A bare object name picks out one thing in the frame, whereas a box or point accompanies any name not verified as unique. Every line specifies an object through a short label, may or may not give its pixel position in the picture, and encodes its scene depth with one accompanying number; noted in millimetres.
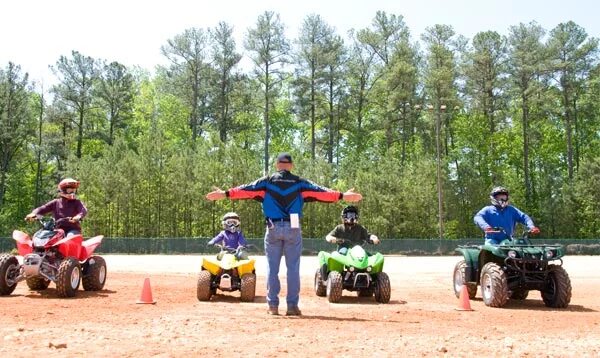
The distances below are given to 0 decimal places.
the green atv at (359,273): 11521
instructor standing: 9039
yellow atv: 11320
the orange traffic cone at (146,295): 10547
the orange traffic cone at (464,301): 10297
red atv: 11359
